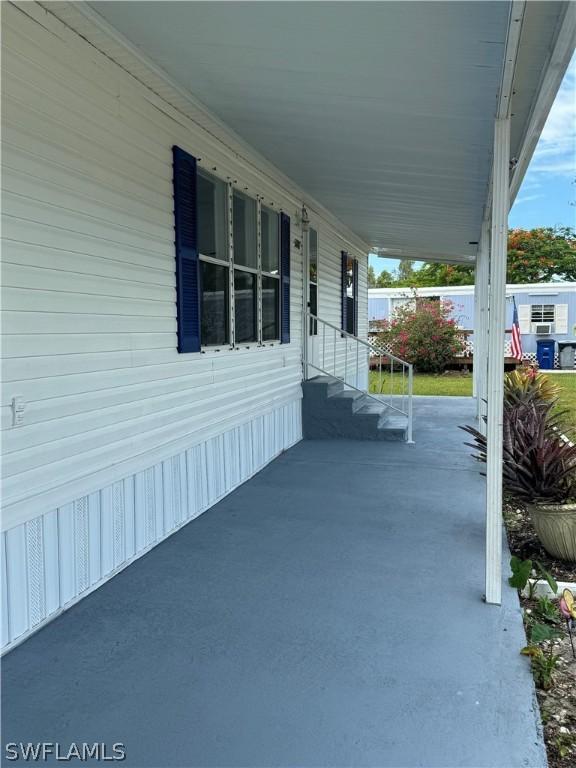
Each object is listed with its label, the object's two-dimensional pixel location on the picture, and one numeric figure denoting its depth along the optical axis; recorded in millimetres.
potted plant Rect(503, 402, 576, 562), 3619
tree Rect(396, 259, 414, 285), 40344
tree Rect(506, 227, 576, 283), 27531
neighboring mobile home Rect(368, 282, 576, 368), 20328
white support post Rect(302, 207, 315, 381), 7344
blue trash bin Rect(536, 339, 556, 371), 19281
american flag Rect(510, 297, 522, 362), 16625
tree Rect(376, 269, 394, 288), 38956
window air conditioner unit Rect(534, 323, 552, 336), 20250
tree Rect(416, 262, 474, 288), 29781
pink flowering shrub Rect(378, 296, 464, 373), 17750
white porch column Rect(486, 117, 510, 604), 2973
